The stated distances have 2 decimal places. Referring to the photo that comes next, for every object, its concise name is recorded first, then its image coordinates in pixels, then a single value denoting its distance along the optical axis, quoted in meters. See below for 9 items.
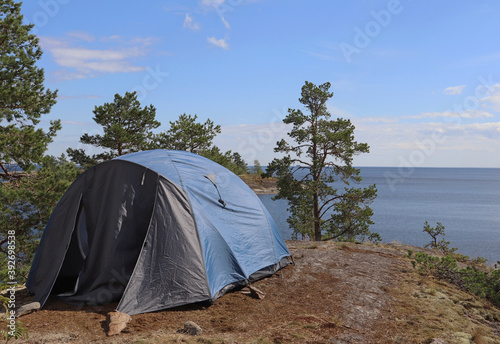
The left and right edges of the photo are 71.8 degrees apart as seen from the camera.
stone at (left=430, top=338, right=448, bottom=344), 5.03
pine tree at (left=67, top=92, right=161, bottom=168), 21.17
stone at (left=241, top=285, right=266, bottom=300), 6.68
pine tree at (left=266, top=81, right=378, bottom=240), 19.12
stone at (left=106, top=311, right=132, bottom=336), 4.98
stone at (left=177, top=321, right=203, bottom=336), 5.00
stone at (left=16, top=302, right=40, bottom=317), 5.54
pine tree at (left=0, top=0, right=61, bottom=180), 13.50
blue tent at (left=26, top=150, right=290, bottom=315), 6.11
